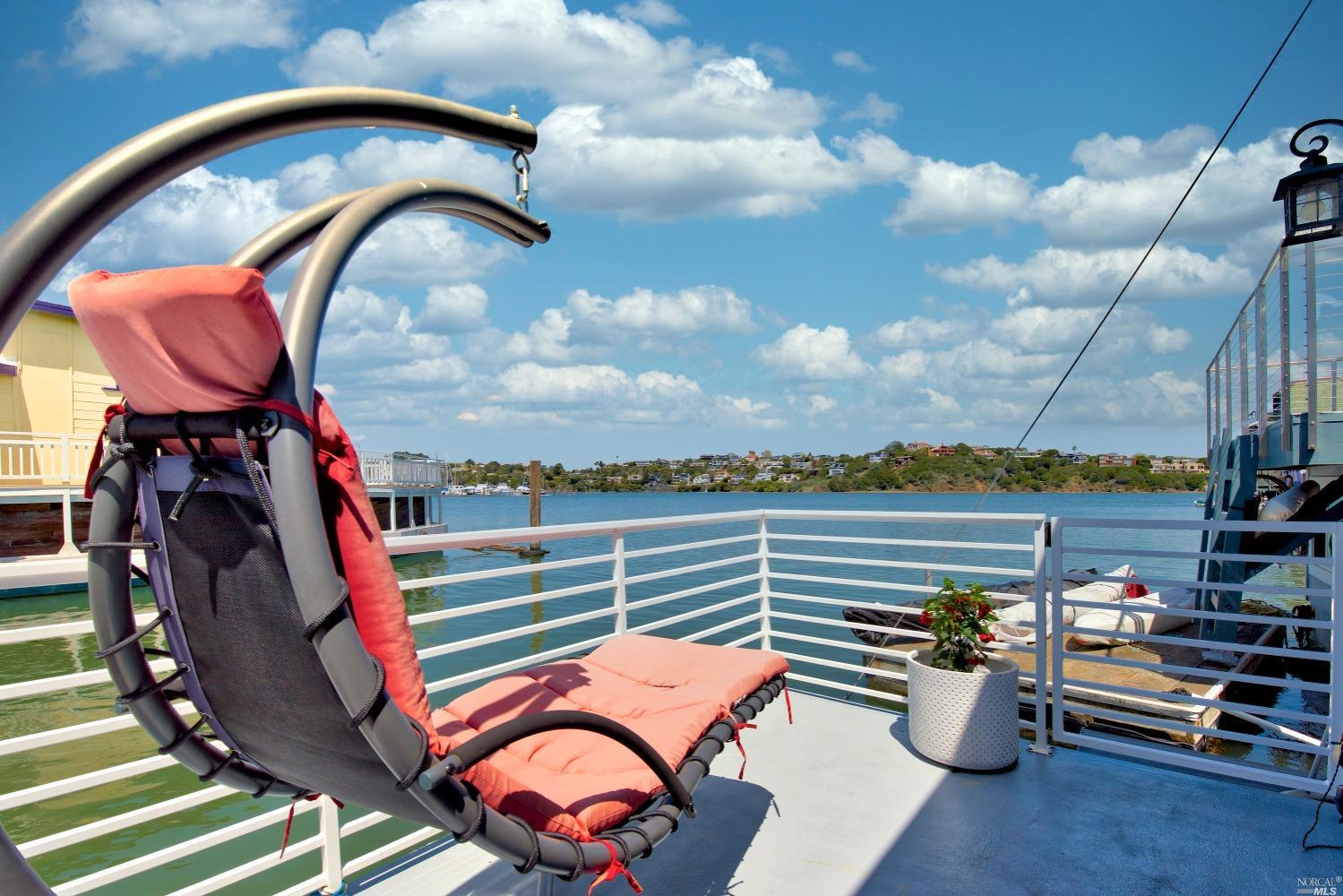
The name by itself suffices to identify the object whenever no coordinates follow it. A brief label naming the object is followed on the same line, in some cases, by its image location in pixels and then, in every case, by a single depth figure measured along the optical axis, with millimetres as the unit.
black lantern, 5027
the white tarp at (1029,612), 6825
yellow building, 12945
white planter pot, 2971
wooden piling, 18297
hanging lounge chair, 1036
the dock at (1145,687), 5648
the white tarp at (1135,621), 7664
